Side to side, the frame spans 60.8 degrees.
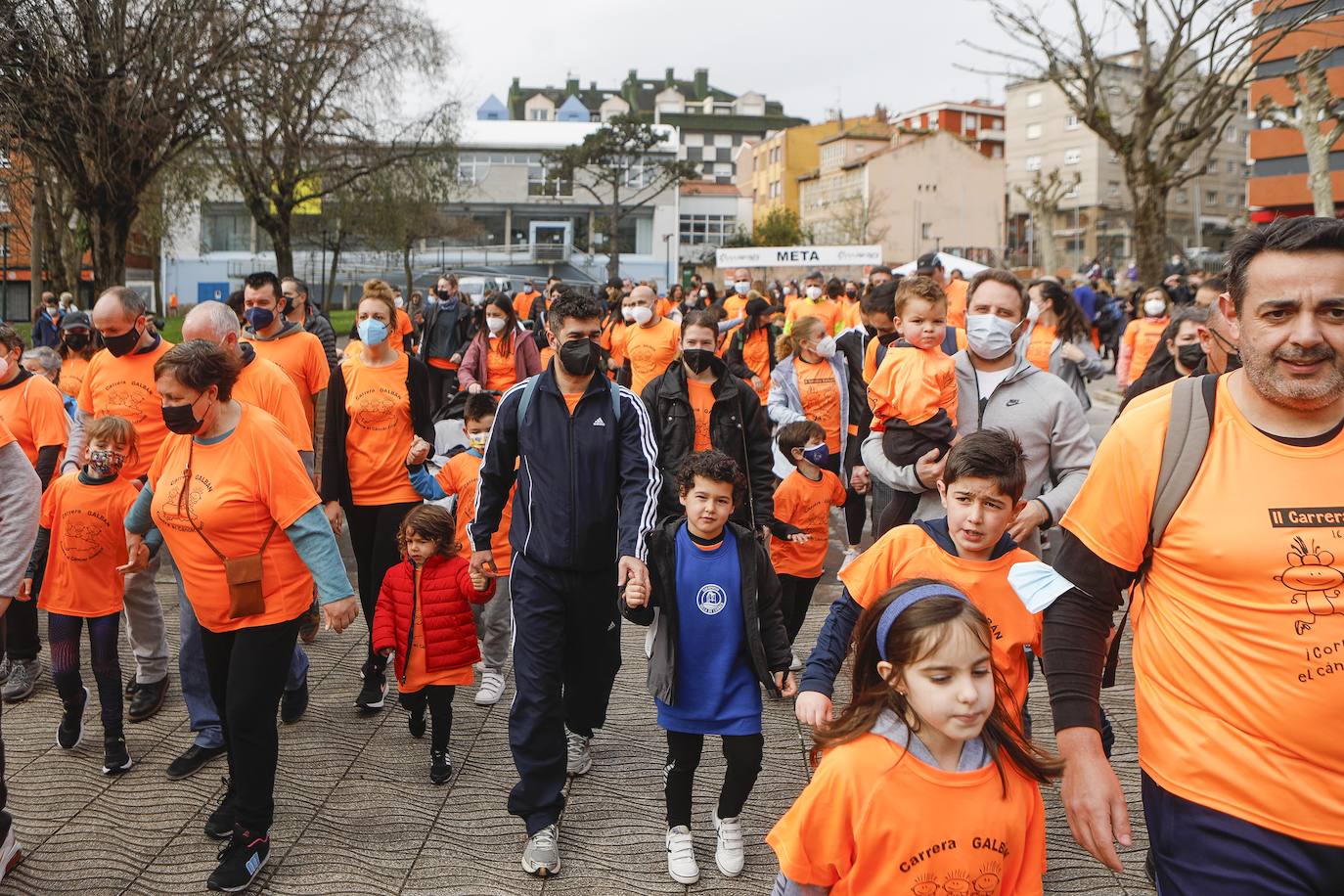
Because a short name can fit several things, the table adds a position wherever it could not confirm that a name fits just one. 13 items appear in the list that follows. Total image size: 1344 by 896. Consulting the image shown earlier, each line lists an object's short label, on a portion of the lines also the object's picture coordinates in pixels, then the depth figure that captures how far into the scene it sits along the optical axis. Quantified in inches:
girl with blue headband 100.7
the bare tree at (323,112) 634.2
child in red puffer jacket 201.2
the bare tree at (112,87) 435.5
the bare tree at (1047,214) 1535.6
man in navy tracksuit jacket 169.8
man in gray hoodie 175.9
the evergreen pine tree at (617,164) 2378.2
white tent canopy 893.2
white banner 1449.3
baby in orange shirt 192.7
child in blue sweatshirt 164.6
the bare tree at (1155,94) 685.9
